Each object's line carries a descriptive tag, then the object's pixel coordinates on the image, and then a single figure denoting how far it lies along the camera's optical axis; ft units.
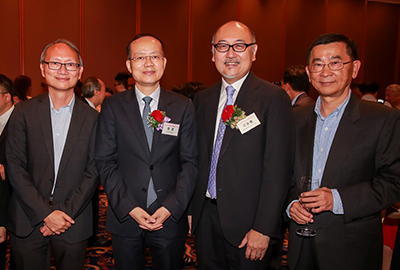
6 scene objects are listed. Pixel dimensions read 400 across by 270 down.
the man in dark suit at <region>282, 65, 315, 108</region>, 13.61
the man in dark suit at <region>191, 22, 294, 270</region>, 6.68
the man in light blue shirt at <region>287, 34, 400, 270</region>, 6.20
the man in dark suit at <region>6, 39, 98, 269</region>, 7.16
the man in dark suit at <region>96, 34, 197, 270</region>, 7.07
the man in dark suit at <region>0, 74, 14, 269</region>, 8.06
